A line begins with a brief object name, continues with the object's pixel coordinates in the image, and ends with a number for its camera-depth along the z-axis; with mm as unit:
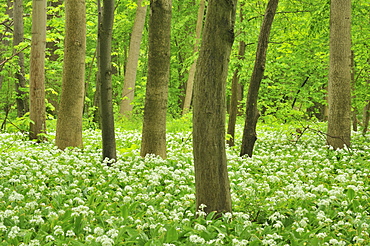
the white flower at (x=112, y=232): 6924
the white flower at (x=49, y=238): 6680
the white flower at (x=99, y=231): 6947
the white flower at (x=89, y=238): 6733
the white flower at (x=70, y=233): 6825
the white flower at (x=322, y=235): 7260
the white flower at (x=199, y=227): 7324
